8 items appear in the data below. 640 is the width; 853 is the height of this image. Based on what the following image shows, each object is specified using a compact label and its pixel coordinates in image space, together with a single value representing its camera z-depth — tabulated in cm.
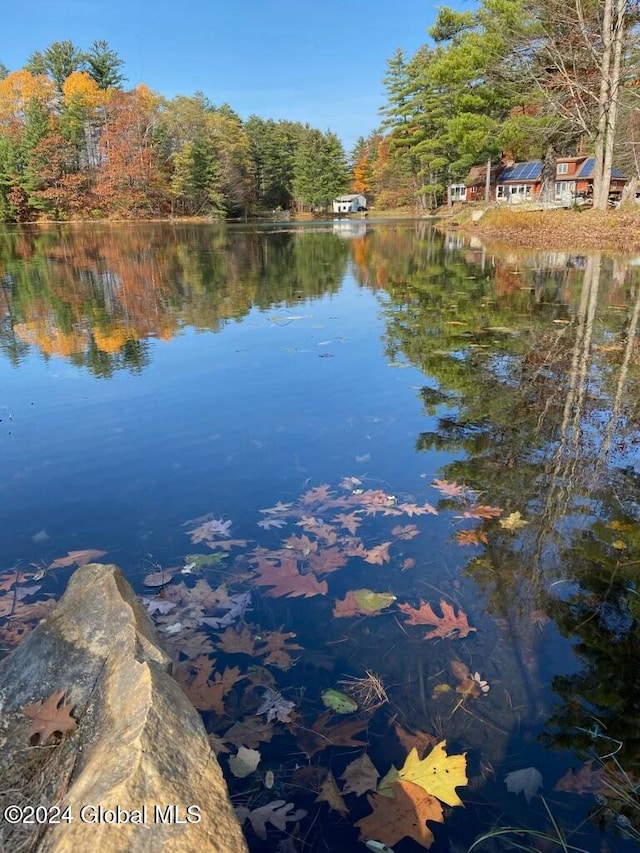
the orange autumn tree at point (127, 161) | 5244
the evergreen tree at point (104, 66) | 5872
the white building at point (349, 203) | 6981
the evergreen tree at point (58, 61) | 5959
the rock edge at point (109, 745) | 118
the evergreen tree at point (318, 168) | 6631
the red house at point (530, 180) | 4138
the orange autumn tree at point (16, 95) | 5384
